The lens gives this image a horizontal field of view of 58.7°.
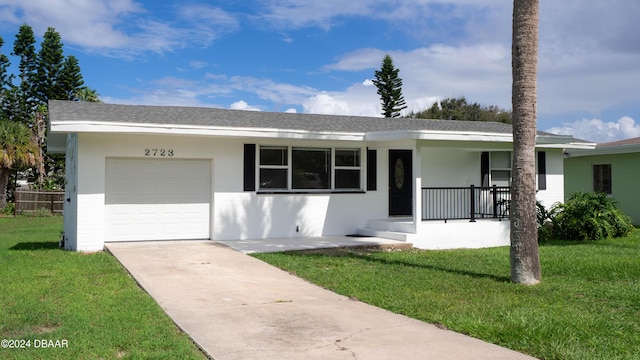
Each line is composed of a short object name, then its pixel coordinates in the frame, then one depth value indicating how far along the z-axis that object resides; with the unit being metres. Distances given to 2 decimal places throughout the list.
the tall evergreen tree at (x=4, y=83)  34.03
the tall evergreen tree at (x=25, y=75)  33.69
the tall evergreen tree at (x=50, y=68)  33.69
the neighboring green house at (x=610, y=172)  20.34
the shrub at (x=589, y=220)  15.68
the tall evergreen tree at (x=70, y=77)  34.22
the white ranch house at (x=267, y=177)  12.89
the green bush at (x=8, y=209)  27.29
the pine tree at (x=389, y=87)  39.28
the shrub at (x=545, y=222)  15.91
